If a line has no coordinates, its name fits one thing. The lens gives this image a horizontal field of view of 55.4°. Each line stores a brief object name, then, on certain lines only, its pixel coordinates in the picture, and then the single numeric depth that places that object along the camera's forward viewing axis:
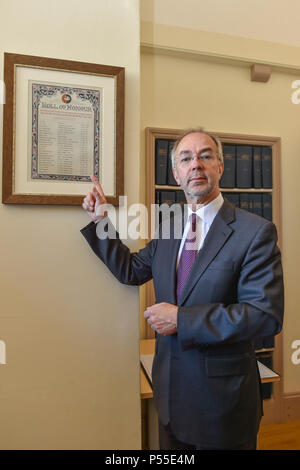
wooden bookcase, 1.85
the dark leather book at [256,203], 1.99
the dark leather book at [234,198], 1.95
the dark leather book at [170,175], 1.85
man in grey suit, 0.81
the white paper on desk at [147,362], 1.31
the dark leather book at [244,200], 1.96
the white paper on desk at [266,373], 1.54
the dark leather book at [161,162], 1.84
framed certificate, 0.87
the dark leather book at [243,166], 1.94
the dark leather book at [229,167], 1.93
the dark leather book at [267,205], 2.01
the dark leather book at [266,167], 1.99
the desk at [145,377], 1.18
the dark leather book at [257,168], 1.97
